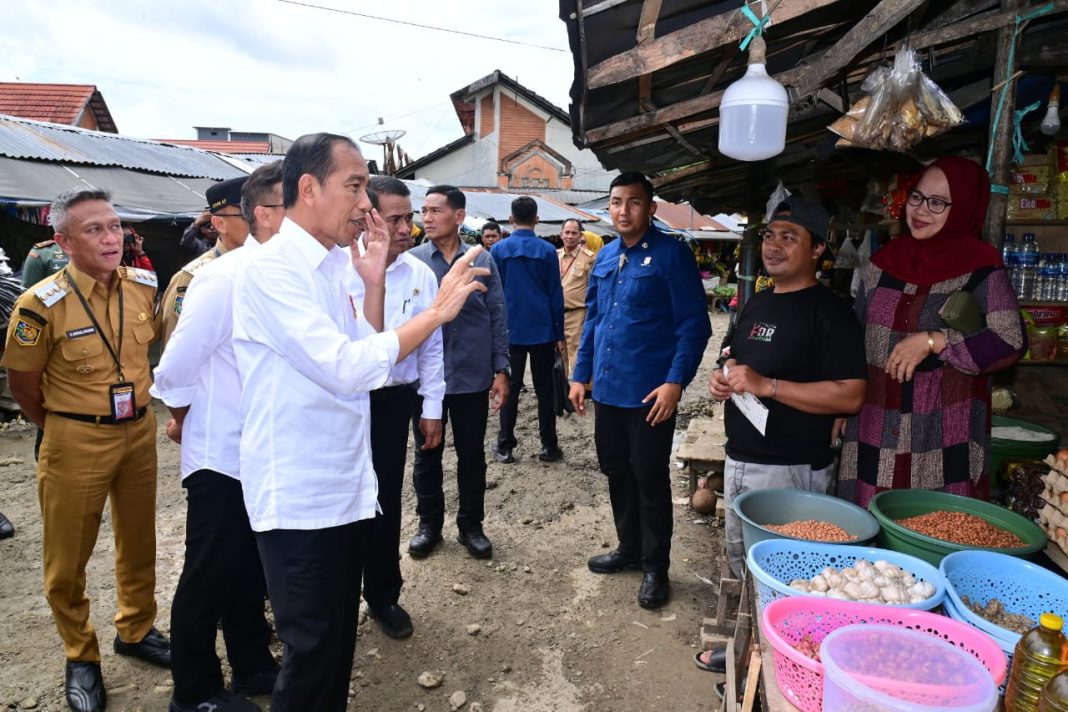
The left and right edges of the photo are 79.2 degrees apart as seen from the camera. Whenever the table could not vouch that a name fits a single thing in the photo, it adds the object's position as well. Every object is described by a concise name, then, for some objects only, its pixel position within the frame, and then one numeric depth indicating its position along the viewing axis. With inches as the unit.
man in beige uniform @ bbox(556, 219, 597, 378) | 290.5
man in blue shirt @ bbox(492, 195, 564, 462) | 228.8
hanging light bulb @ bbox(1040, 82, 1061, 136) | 110.3
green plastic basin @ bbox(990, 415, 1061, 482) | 126.6
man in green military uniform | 237.6
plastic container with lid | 50.0
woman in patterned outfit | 91.4
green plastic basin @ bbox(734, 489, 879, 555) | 93.1
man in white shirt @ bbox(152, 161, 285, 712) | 87.7
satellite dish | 655.8
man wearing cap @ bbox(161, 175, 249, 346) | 113.1
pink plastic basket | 59.1
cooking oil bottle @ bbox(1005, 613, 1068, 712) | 51.2
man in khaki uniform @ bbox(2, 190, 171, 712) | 102.8
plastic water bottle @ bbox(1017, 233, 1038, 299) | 154.9
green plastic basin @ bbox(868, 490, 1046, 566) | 79.9
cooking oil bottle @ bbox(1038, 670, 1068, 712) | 46.3
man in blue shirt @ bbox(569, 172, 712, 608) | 130.0
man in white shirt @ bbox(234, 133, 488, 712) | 69.4
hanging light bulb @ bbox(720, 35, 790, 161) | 96.4
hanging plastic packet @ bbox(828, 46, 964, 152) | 93.8
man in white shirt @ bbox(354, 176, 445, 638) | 122.0
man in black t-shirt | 101.0
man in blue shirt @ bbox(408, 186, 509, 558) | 156.3
